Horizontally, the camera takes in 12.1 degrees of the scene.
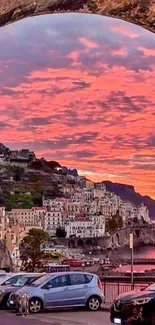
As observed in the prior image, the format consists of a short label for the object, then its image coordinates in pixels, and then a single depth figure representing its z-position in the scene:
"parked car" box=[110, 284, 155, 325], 11.38
